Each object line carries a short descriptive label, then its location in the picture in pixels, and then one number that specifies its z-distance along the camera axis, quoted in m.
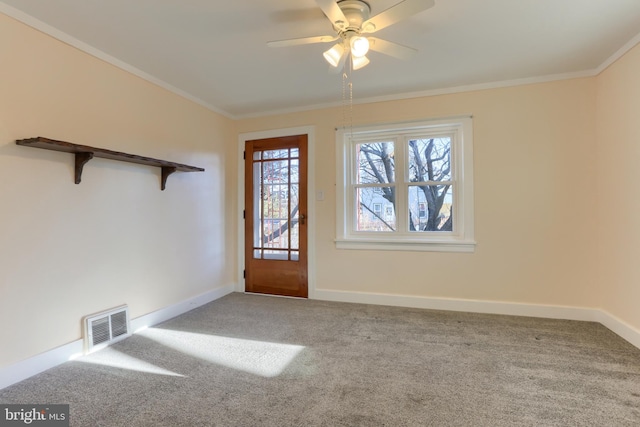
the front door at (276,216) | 3.82
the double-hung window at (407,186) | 3.27
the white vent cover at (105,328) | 2.33
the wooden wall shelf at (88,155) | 1.96
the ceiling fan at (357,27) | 1.64
